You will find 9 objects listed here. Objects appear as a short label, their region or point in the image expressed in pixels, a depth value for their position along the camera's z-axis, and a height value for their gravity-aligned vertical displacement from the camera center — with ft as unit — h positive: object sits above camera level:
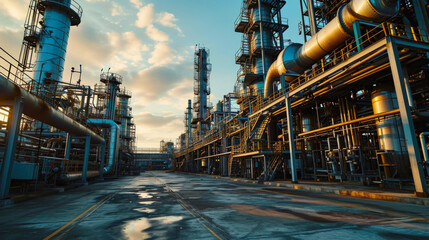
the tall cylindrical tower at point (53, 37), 71.26 +43.36
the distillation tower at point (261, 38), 89.15 +51.74
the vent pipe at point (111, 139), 75.51 +9.65
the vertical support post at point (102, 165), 70.75 +0.23
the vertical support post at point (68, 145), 52.85 +5.26
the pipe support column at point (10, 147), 25.41 +2.50
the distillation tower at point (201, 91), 153.79 +52.90
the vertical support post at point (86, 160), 55.01 +1.62
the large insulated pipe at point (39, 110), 25.71 +8.71
